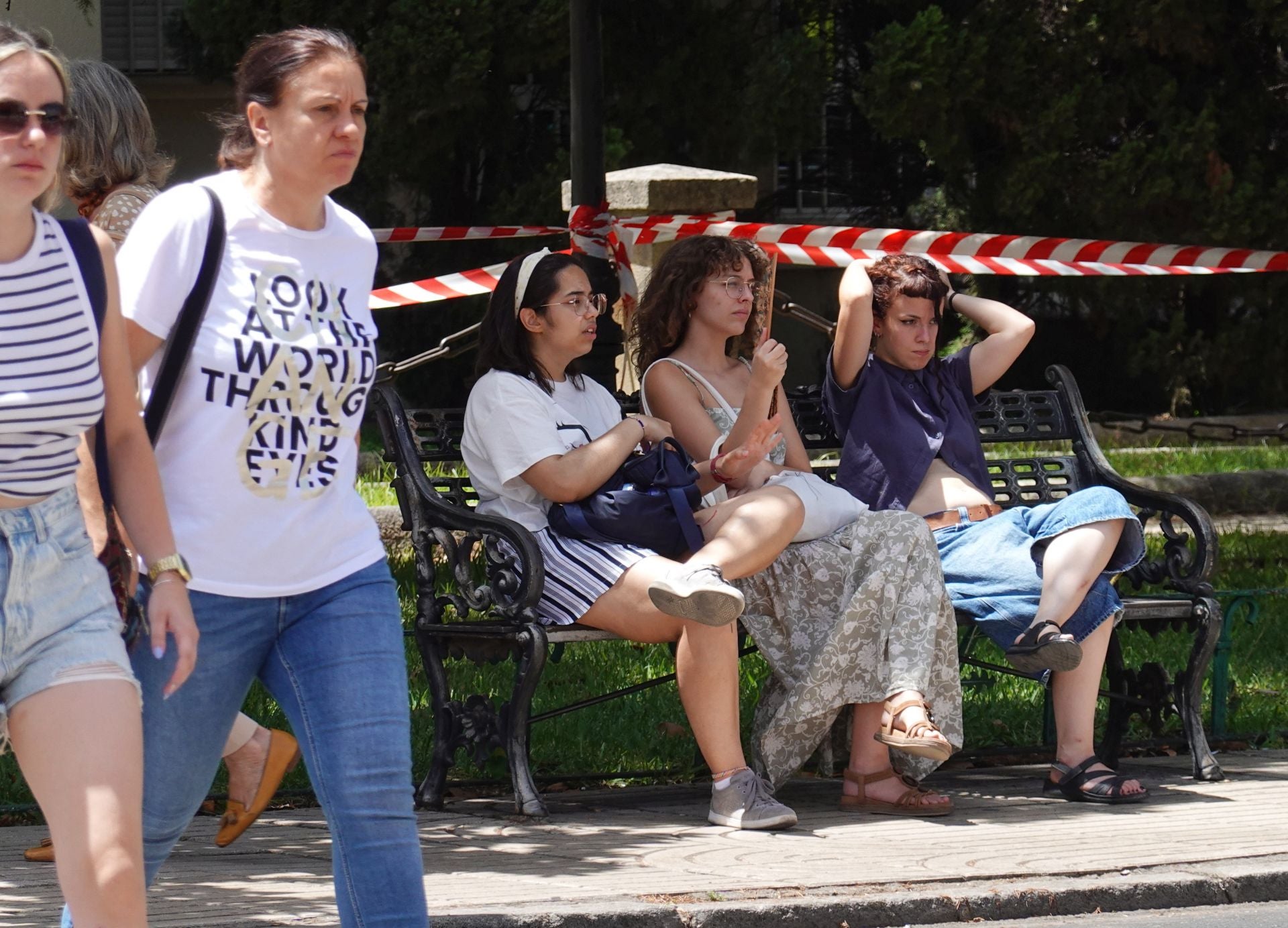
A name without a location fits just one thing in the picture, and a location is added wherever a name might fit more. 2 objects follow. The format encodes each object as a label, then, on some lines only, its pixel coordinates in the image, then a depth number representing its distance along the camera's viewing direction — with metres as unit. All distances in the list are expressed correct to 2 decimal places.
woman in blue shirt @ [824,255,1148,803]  11.07
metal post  15.73
